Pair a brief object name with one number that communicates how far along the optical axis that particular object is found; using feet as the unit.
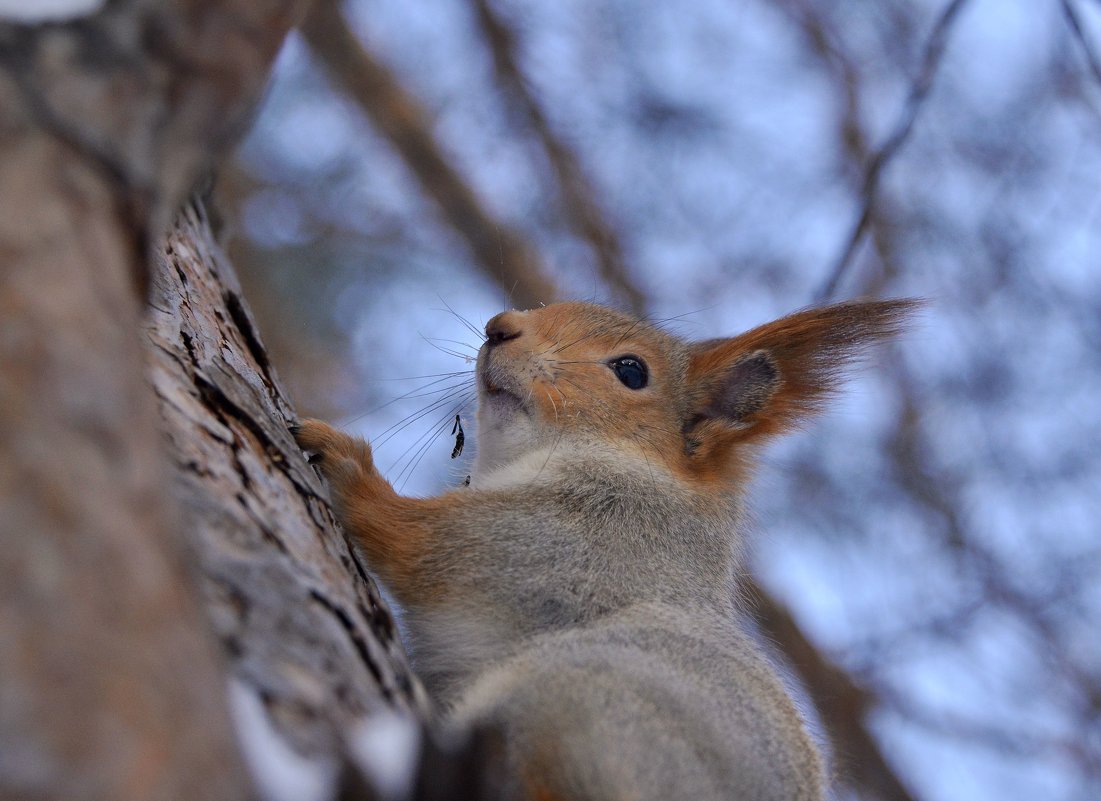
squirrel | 10.84
